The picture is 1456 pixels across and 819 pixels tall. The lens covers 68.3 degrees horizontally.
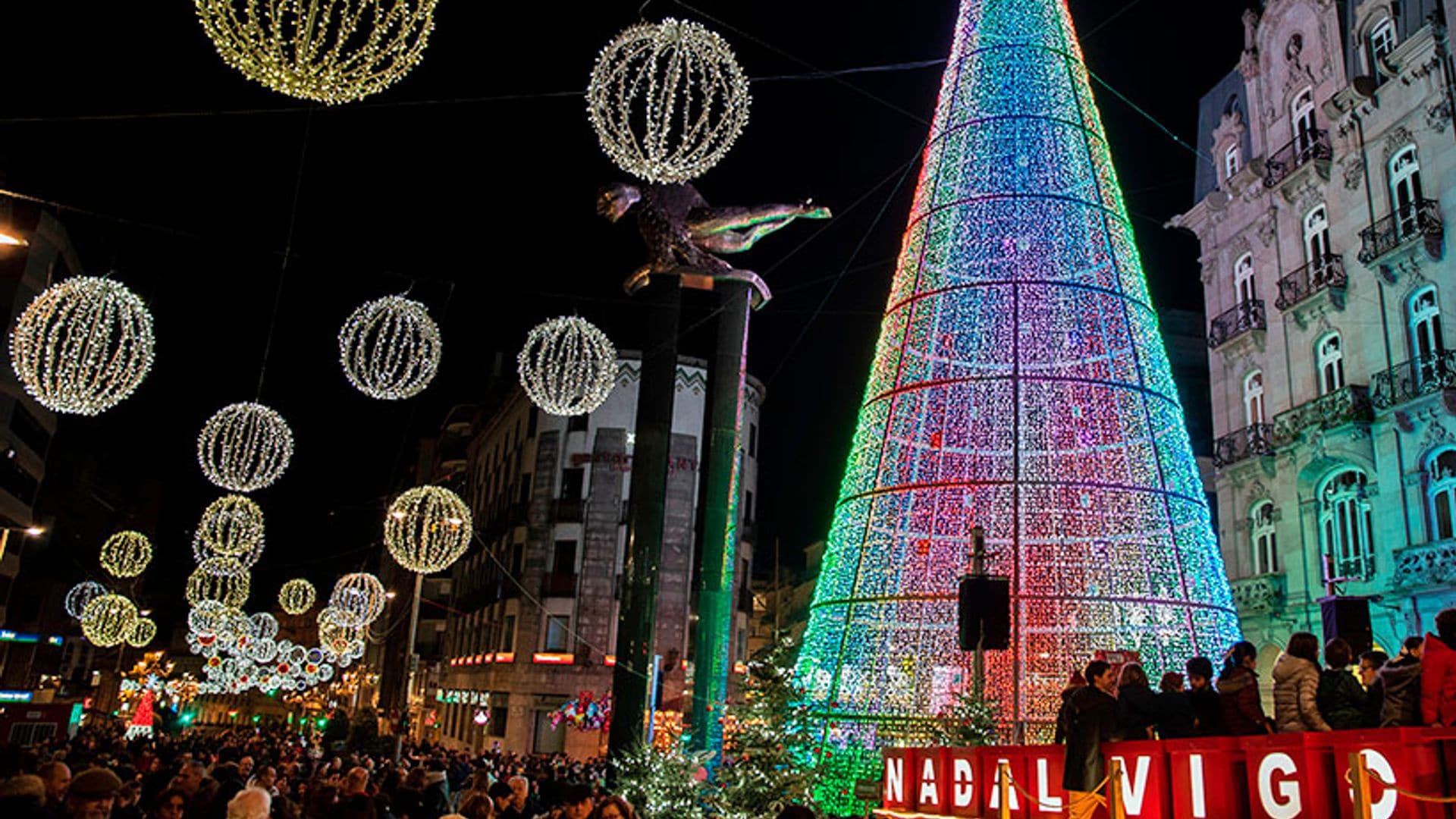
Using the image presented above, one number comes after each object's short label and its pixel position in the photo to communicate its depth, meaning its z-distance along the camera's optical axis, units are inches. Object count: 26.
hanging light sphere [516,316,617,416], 654.5
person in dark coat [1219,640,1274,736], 277.1
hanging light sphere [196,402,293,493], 631.8
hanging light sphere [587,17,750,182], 420.2
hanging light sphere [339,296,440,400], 571.8
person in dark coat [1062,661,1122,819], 260.5
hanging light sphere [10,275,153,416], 496.1
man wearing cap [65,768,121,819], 221.3
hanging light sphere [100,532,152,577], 1219.2
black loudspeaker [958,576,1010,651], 451.2
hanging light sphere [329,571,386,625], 1189.7
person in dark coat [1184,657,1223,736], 285.4
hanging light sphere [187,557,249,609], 1143.6
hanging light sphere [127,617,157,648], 1585.9
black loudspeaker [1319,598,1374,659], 572.1
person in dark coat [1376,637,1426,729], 240.8
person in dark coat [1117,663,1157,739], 277.3
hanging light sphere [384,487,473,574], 813.2
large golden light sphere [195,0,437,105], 291.6
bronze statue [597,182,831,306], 663.1
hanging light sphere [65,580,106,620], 2036.7
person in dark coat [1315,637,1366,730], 265.6
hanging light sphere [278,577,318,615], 1391.5
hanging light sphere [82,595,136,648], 1322.6
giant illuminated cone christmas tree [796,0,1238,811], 536.4
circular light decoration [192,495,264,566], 838.6
